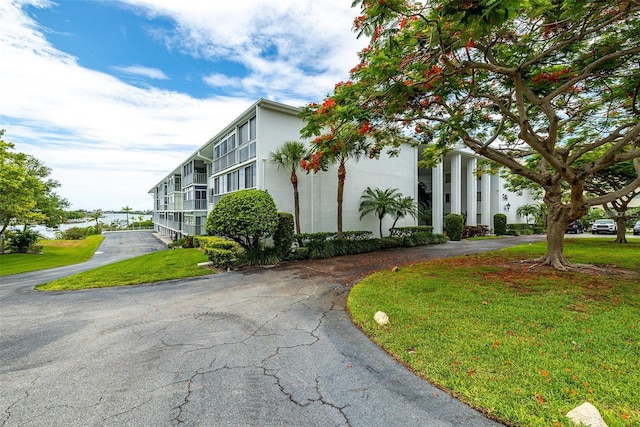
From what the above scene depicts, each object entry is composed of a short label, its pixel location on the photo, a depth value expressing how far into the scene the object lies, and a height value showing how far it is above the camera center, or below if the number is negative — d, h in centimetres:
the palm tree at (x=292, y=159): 1301 +291
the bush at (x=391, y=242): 1583 -152
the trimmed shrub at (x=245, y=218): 1026 -1
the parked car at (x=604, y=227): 2680 -111
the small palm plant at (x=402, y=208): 1648 +56
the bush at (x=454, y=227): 2058 -79
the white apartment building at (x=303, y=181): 1366 +248
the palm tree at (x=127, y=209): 5858 +204
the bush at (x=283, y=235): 1182 -77
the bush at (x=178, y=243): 2249 -220
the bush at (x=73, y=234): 3622 -209
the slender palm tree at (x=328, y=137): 770 +249
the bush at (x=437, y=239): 1858 -158
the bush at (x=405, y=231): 1770 -93
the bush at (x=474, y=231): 2286 -125
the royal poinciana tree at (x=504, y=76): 522 +358
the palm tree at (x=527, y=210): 2906 +69
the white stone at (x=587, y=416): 221 -170
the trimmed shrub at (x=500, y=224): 2559 -77
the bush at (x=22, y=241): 2053 -175
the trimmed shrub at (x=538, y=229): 2805 -134
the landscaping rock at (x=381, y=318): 466 -180
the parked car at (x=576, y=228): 2824 -127
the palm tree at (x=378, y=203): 1614 +86
